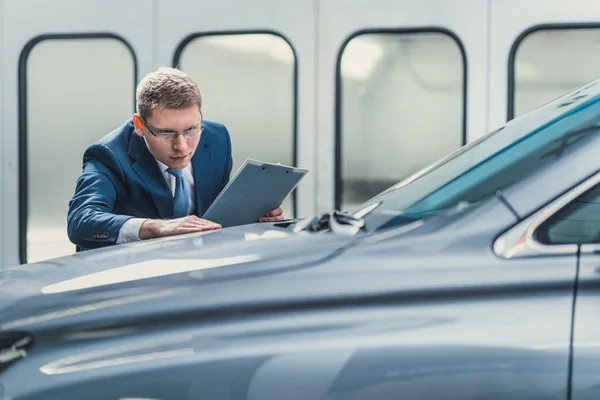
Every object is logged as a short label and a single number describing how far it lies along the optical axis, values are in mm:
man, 4144
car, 3166
